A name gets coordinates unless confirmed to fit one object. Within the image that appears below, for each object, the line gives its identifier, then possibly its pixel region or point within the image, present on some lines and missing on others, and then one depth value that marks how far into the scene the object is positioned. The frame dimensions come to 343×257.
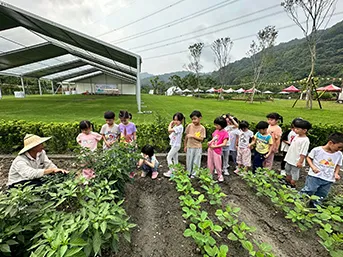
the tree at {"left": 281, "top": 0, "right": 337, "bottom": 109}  10.85
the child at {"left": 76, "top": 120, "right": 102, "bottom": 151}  2.97
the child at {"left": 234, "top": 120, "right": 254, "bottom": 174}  3.54
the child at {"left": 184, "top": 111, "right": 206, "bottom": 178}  3.19
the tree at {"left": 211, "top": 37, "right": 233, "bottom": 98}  29.36
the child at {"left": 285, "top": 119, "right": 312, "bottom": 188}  2.80
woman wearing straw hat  1.99
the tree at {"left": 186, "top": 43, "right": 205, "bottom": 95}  34.34
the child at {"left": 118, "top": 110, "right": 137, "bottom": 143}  3.36
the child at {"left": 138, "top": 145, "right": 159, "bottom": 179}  3.39
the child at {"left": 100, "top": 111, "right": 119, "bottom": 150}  3.22
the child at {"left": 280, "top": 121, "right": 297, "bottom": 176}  3.46
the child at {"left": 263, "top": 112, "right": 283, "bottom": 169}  3.37
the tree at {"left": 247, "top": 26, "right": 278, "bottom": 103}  19.86
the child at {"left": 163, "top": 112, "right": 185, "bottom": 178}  3.27
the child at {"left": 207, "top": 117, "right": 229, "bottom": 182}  3.19
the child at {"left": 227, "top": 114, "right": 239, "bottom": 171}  3.69
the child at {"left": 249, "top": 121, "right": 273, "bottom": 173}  3.28
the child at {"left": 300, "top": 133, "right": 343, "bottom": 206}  2.38
